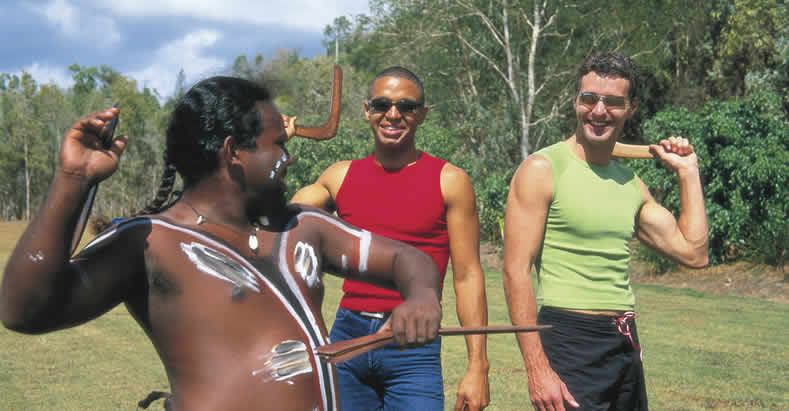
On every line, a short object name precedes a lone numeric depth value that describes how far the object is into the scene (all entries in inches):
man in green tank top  138.2
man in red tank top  140.4
